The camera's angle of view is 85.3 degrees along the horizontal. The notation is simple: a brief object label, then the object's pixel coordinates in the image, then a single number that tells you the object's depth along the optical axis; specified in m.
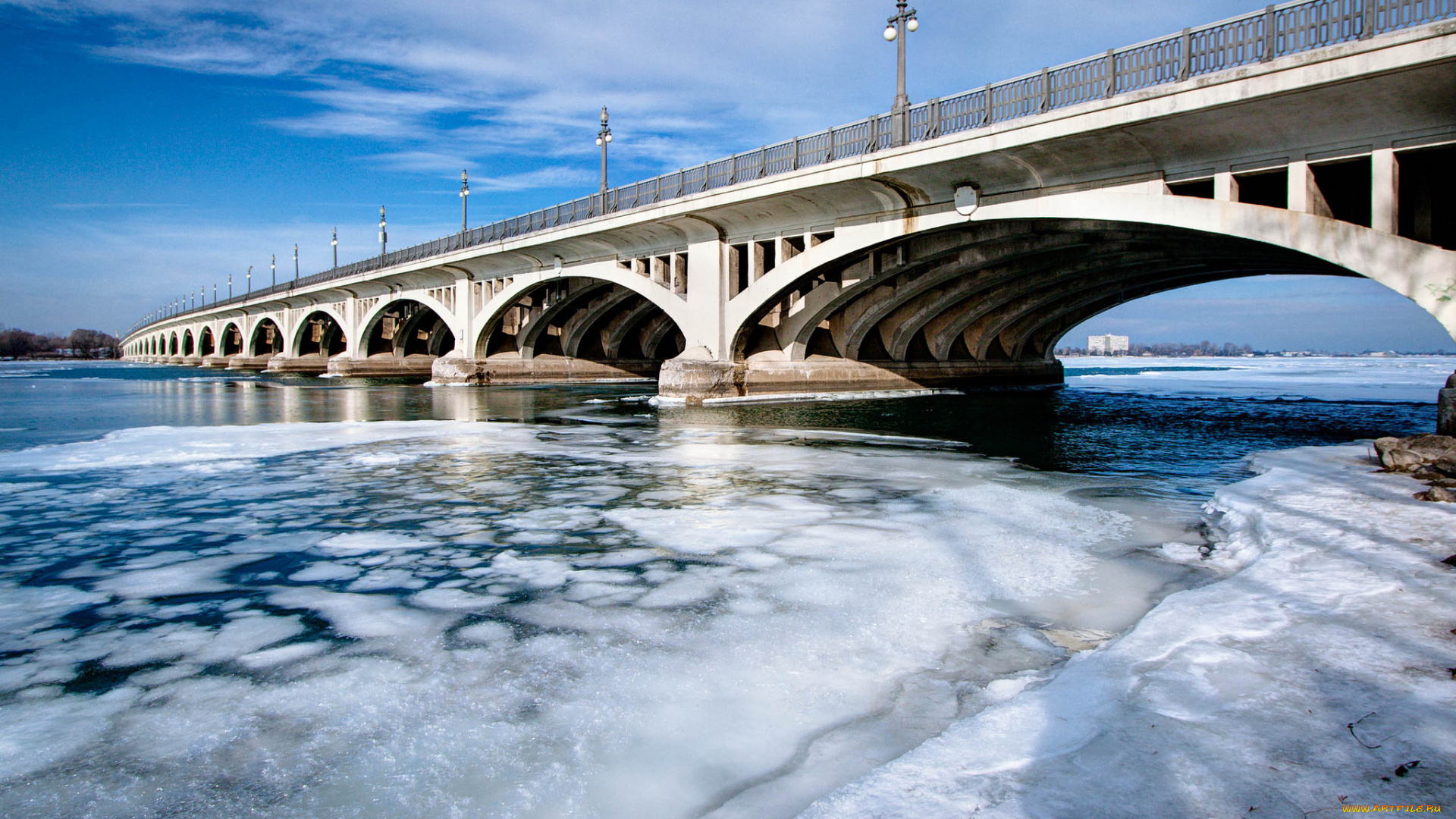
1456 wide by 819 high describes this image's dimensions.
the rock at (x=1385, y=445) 9.63
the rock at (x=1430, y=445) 8.94
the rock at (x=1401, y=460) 9.19
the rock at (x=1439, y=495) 7.35
